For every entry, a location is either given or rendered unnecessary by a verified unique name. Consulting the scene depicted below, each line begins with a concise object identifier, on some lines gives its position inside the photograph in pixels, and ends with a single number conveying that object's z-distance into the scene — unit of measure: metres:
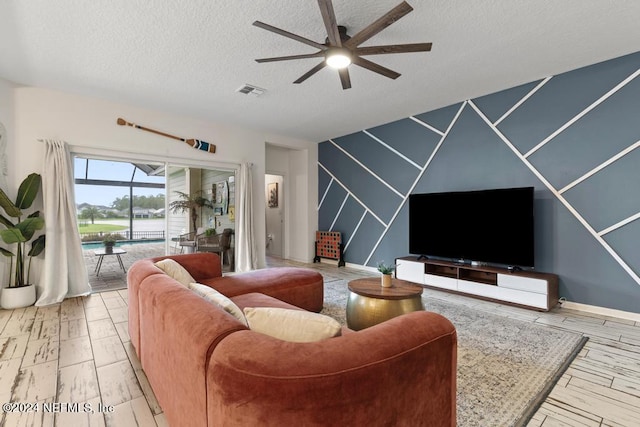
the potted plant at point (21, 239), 3.39
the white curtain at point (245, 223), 5.55
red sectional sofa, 0.88
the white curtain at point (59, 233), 3.74
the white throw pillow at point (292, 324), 1.20
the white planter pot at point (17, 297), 3.43
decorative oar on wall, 4.40
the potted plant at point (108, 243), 4.89
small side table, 4.81
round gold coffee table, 2.48
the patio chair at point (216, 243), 5.54
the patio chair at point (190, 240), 5.24
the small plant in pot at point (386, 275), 2.80
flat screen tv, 3.61
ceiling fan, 1.92
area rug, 1.71
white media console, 3.37
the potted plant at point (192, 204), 5.12
